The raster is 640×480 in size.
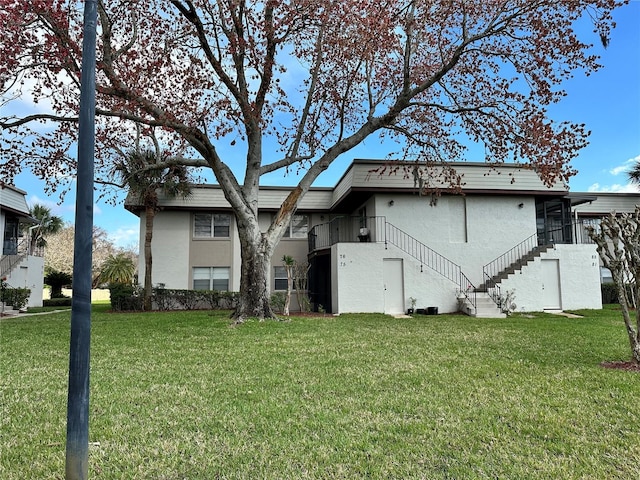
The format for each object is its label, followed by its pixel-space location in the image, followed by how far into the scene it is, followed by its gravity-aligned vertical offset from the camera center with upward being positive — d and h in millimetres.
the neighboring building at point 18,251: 20634 +1773
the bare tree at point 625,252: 6148 +345
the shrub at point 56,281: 29516 +122
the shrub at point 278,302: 17203 -908
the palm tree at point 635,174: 21983 +5320
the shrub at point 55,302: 25966 -1226
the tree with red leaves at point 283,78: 10828 +5796
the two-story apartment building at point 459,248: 15734 +1143
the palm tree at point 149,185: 16312 +3999
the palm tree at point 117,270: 27234 +770
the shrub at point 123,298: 18047 -709
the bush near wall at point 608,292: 20688 -834
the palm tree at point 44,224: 27781 +4074
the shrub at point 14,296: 18656 -580
